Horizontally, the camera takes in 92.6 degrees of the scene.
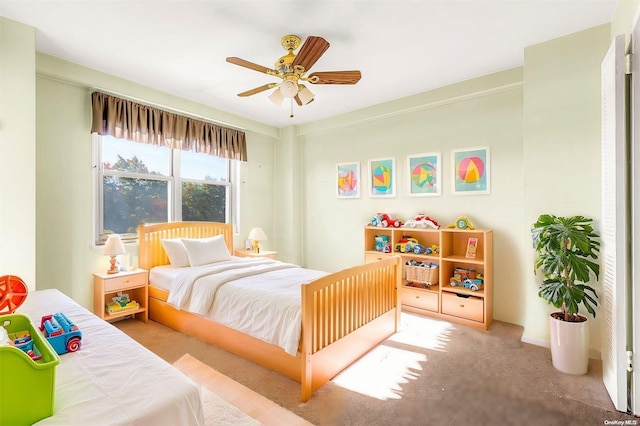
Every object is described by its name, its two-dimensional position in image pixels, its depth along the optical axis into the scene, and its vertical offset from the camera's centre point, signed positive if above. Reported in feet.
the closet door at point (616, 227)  6.02 -0.32
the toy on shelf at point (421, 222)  11.99 -0.39
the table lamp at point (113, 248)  10.19 -1.17
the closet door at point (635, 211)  5.65 +0.01
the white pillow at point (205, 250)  11.45 -1.45
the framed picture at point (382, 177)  13.64 +1.60
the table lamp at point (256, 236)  14.87 -1.13
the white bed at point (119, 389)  3.00 -1.95
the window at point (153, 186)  11.16 +1.14
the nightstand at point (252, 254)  14.41 -1.95
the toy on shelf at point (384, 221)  13.00 -0.37
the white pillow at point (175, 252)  11.52 -1.48
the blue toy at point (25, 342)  3.64 -1.62
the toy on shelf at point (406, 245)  12.49 -1.33
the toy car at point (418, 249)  12.25 -1.47
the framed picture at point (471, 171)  11.27 +1.56
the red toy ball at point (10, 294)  5.13 -1.37
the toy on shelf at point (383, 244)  13.22 -1.38
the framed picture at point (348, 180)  14.76 +1.62
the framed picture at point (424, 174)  12.38 +1.57
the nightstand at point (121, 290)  10.01 -2.60
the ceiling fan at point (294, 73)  7.53 +3.65
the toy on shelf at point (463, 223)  11.21 -0.40
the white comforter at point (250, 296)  7.25 -2.28
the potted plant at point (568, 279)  7.41 -1.69
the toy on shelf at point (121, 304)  10.43 -3.19
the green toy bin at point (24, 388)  2.74 -1.62
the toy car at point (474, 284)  10.79 -2.56
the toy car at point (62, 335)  4.10 -1.67
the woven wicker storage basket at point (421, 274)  11.66 -2.39
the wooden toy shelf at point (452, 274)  10.57 -2.27
